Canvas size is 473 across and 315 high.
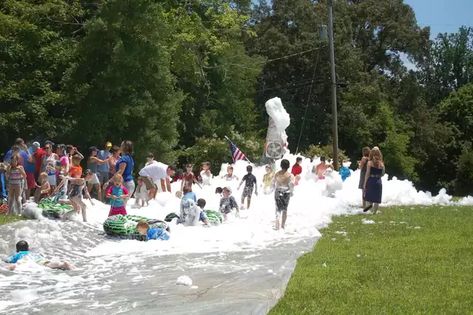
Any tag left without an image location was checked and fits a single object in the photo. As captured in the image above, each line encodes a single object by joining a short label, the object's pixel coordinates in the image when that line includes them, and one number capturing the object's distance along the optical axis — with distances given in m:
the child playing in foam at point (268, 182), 22.92
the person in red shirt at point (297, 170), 23.50
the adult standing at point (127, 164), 17.27
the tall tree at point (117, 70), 29.31
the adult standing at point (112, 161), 19.14
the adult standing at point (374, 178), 17.66
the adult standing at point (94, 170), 18.25
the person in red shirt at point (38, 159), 17.56
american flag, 30.06
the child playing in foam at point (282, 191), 15.25
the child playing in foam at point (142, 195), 19.08
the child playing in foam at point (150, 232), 14.01
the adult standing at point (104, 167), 19.14
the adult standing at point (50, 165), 17.16
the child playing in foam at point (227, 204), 17.48
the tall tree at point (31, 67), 29.05
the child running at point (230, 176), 25.19
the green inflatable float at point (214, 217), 16.23
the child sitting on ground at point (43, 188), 16.88
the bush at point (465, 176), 49.59
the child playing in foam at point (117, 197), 15.16
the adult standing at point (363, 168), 20.38
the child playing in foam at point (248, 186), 19.59
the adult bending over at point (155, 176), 19.27
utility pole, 30.77
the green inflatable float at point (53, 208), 15.16
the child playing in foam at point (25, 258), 11.08
